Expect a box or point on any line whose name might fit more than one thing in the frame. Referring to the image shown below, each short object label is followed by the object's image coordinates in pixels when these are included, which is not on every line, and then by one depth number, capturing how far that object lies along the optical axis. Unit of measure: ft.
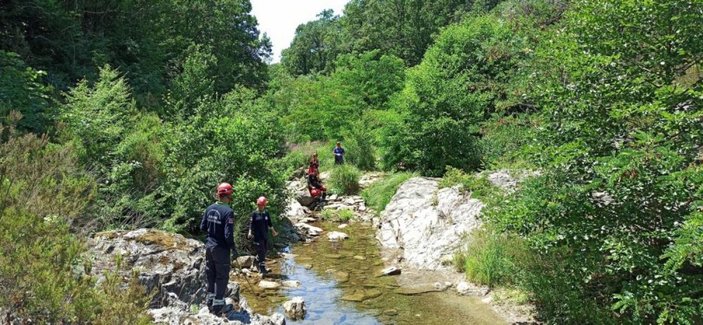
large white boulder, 37.73
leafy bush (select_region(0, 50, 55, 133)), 36.68
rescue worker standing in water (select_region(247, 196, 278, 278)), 35.40
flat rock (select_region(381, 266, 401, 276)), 35.76
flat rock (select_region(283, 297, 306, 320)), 27.45
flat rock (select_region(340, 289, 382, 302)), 30.68
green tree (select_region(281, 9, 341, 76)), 247.09
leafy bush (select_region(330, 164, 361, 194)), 65.21
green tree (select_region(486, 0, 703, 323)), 18.21
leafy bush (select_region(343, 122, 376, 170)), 75.77
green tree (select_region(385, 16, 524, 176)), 57.77
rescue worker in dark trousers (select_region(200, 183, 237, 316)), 22.90
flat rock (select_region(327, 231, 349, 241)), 47.10
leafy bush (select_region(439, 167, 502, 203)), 37.27
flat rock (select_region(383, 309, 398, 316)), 28.04
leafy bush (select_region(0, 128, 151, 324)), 12.97
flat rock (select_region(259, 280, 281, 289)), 32.51
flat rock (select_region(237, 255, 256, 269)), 36.06
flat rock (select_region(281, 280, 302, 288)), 33.22
